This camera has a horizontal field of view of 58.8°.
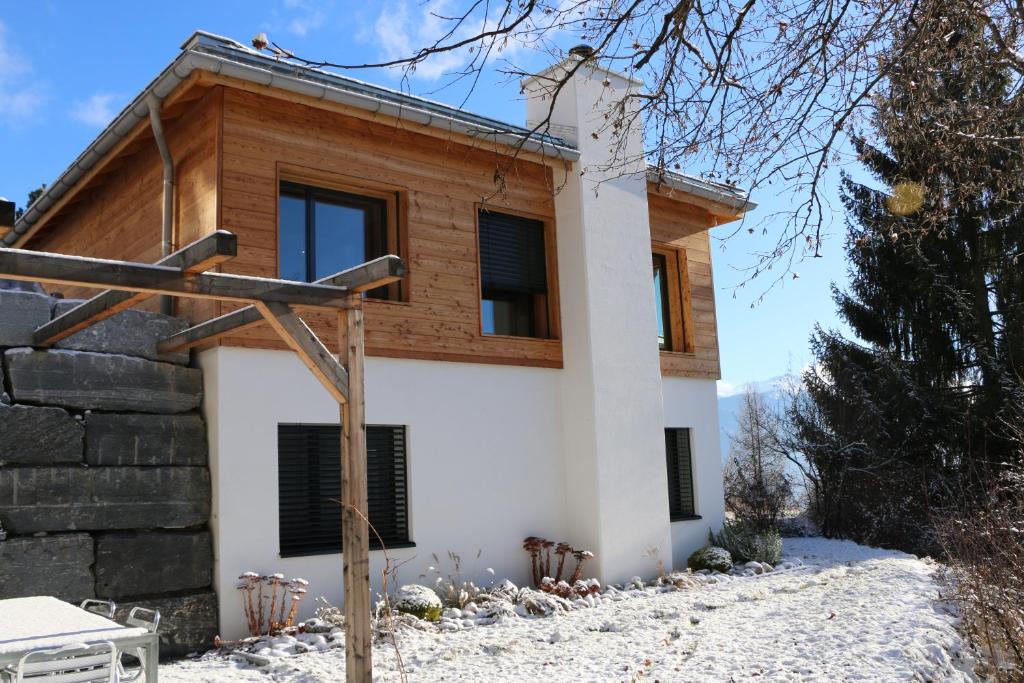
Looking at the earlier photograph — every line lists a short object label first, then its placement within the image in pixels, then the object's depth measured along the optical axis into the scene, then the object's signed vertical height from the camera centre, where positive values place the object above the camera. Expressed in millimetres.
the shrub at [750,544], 10812 -1170
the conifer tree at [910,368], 12898 +1108
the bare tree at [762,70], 4309 +1895
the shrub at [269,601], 7168 -1064
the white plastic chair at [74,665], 3840 -799
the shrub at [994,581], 5289 -884
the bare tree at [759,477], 13953 -526
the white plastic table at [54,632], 3842 -680
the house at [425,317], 7723 +1445
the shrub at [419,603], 7582 -1182
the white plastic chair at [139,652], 4321 -830
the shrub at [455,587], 8211 -1171
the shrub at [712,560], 10383 -1276
